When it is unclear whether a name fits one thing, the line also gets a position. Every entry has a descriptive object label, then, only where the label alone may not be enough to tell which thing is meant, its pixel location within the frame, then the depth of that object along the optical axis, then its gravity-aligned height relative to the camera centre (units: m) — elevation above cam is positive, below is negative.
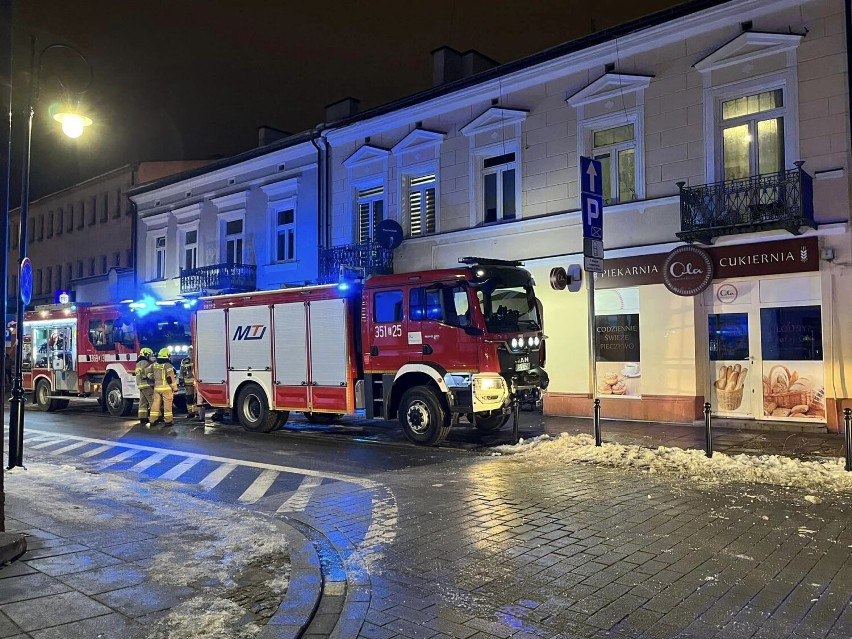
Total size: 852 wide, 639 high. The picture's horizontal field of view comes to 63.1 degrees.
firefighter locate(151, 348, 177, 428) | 16.80 -0.86
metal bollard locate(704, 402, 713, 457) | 10.18 -1.40
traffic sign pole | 12.02 +2.29
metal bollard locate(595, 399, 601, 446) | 11.34 -1.29
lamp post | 10.11 +1.05
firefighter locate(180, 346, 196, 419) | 17.39 -0.73
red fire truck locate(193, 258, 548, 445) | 12.16 -0.06
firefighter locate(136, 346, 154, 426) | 16.88 -0.77
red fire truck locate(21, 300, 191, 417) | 18.72 +0.12
